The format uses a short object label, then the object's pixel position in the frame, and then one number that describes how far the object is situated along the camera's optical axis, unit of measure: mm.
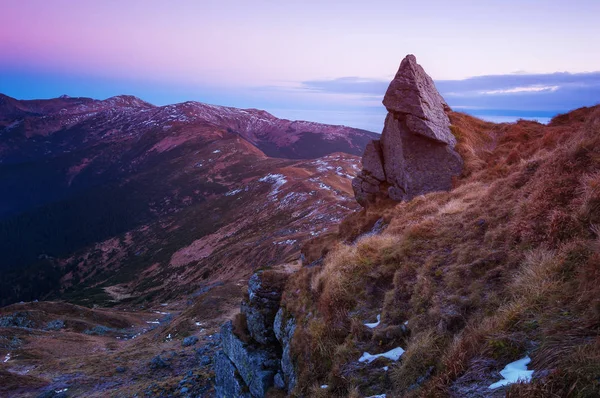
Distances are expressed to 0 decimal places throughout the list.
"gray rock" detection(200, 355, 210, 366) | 27031
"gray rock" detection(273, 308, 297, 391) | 11880
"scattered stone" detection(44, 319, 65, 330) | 47175
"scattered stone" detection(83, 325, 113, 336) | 46875
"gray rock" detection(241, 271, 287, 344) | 15477
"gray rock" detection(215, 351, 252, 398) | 15474
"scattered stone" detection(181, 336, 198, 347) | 34959
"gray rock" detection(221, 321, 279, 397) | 13656
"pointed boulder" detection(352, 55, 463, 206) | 22844
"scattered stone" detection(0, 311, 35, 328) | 47125
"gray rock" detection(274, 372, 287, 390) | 12560
